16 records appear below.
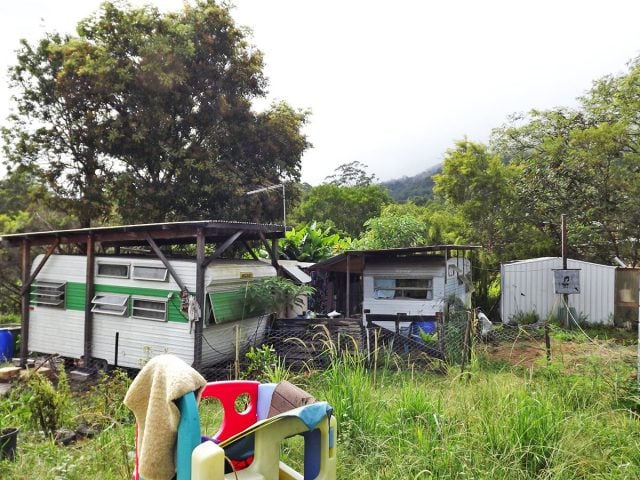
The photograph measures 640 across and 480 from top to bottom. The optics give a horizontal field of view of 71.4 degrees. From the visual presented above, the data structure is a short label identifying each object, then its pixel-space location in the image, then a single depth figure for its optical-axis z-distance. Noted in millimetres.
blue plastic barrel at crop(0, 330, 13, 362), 11836
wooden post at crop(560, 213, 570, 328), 9677
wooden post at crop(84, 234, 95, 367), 10016
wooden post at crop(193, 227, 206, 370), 8672
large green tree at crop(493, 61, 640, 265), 15328
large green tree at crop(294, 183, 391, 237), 36719
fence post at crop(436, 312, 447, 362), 8344
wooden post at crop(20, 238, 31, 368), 10984
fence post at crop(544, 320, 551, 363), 5836
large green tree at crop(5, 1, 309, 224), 14328
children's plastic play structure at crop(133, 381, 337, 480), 2244
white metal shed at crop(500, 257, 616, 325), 13719
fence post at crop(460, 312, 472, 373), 6335
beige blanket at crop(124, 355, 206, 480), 2395
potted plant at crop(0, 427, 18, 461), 4242
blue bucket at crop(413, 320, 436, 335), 11188
